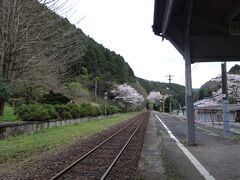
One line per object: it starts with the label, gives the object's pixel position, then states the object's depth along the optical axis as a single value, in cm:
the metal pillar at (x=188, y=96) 791
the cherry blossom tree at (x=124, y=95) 4445
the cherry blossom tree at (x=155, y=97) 7504
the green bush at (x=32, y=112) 1045
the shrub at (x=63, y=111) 1382
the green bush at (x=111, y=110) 2832
